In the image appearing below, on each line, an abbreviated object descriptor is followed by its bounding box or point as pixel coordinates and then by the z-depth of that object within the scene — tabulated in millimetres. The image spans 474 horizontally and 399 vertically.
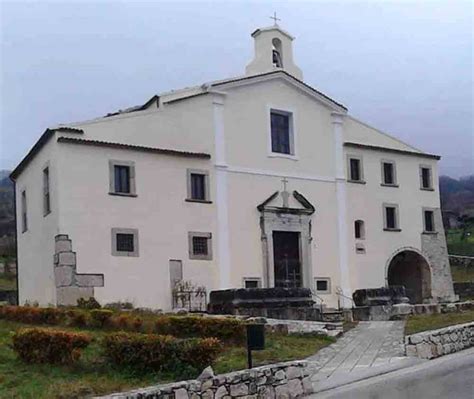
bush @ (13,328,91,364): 12102
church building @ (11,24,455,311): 24016
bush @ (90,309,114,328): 17703
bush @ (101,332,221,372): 11703
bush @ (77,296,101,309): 22141
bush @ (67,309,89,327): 17969
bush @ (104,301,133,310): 22945
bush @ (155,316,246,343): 15320
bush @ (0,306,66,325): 18328
